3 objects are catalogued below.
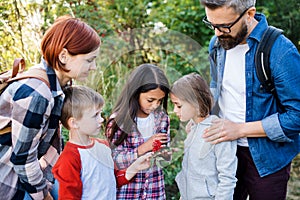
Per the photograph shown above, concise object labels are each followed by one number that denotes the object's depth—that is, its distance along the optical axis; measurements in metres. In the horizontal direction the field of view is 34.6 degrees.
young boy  2.08
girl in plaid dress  1.86
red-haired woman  1.94
